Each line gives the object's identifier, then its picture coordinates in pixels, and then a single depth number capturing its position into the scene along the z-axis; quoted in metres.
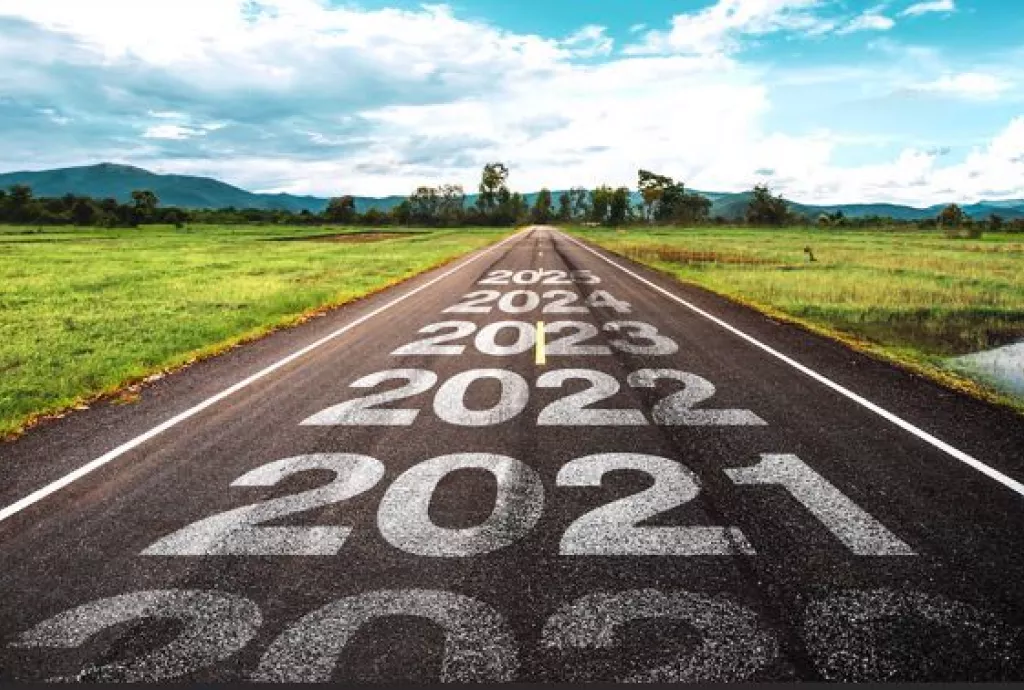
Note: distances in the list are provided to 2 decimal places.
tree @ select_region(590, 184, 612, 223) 177.75
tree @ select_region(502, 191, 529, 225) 177.00
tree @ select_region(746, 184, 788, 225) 131.62
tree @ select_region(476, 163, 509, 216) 174.00
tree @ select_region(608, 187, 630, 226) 166.00
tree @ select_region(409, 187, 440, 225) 186.00
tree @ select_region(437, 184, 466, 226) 170.62
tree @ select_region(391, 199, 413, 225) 160.40
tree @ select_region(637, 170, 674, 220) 152.25
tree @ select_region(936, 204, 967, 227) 101.00
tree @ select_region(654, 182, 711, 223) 152.25
